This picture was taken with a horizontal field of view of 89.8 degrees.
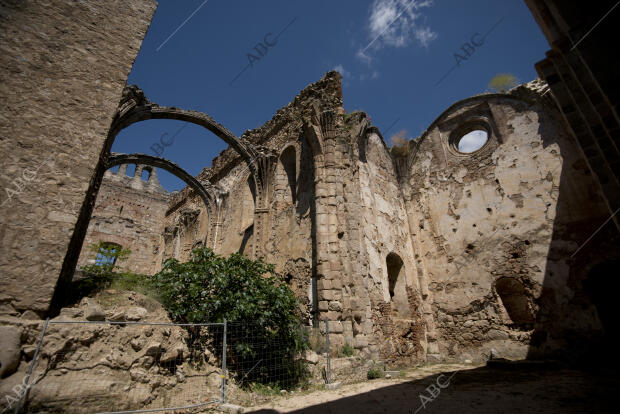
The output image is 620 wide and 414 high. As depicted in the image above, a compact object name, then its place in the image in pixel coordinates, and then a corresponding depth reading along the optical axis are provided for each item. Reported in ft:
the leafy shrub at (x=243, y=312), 16.84
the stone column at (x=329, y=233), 21.31
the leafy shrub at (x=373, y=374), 20.27
